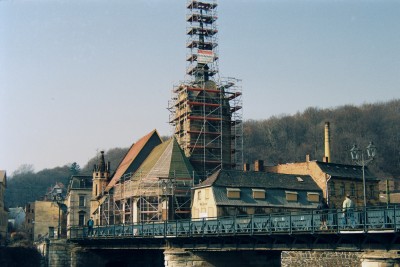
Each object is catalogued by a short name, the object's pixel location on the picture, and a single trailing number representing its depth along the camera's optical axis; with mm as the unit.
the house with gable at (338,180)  73062
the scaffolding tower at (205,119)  80938
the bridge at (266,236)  28281
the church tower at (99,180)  96625
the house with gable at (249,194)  62719
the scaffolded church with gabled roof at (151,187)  68750
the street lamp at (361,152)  37750
